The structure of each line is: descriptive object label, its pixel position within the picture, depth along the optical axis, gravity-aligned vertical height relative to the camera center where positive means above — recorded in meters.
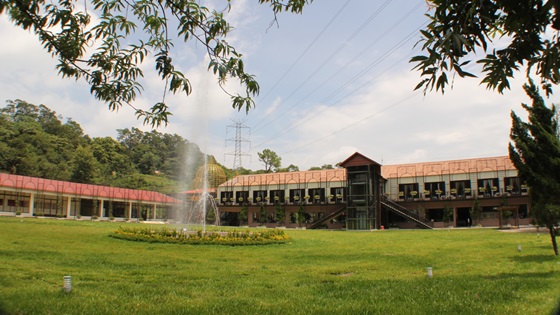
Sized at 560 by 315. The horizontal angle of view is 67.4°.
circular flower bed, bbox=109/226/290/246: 21.22 -1.44
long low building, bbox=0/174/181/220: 47.97 +1.35
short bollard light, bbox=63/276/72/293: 7.70 -1.37
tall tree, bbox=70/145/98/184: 69.31 +7.20
